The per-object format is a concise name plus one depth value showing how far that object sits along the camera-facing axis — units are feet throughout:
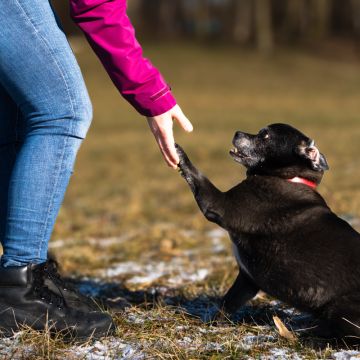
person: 9.74
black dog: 10.46
